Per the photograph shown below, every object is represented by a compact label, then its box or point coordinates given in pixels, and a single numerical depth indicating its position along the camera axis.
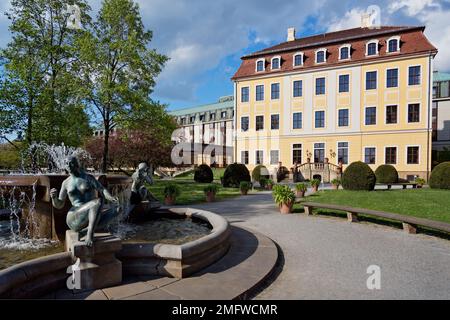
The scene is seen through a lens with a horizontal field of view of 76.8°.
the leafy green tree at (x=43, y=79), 16.16
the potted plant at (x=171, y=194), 13.84
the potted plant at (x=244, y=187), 18.00
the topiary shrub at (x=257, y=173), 28.02
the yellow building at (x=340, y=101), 29.19
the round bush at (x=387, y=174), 24.77
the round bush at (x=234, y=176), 23.53
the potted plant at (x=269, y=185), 22.06
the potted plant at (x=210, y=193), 15.03
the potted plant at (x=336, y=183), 20.72
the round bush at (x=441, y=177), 18.83
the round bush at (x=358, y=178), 17.49
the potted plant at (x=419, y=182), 22.34
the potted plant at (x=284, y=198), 11.39
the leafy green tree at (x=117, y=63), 19.62
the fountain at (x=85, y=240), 3.87
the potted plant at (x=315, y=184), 18.07
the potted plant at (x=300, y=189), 15.56
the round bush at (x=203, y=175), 28.69
